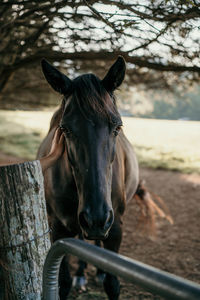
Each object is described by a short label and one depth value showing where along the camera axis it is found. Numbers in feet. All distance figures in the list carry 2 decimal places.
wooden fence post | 4.80
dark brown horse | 5.70
